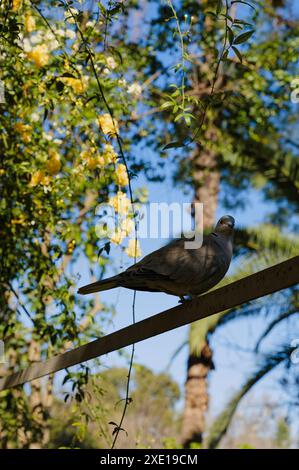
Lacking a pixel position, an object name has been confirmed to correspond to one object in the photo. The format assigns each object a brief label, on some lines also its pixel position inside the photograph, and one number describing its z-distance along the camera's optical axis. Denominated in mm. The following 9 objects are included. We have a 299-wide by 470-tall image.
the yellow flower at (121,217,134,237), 2404
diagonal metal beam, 1227
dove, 1782
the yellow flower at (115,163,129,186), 2654
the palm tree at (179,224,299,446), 6508
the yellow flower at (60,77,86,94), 2705
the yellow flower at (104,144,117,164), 2568
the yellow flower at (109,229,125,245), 2358
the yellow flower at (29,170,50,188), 2795
